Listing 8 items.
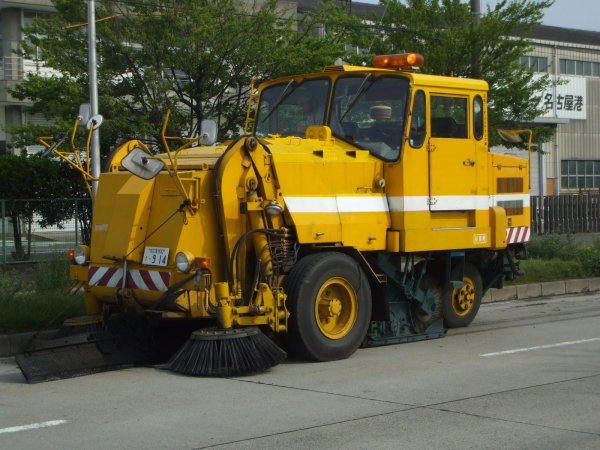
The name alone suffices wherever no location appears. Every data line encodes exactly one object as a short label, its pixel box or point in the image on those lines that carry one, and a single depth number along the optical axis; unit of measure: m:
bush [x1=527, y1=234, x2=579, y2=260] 19.16
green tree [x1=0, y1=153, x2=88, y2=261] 17.91
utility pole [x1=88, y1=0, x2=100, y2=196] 16.71
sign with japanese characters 45.06
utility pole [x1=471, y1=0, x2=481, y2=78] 19.97
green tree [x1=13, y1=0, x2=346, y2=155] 18.77
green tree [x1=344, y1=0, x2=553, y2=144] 22.17
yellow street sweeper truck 8.66
